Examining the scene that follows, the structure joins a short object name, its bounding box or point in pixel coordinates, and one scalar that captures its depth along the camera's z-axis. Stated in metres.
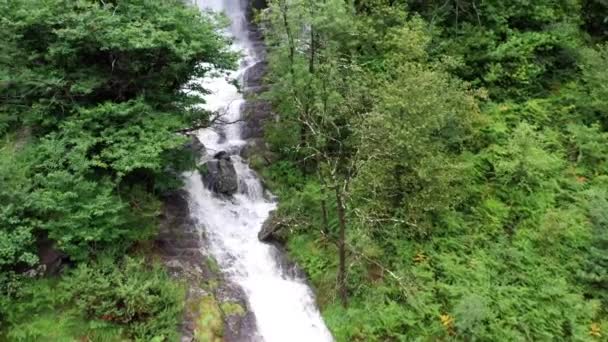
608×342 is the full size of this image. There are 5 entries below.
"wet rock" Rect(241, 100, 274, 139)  18.30
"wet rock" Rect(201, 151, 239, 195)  15.94
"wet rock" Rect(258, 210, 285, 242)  14.50
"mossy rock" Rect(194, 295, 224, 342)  11.16
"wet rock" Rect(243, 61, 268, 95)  19.88
